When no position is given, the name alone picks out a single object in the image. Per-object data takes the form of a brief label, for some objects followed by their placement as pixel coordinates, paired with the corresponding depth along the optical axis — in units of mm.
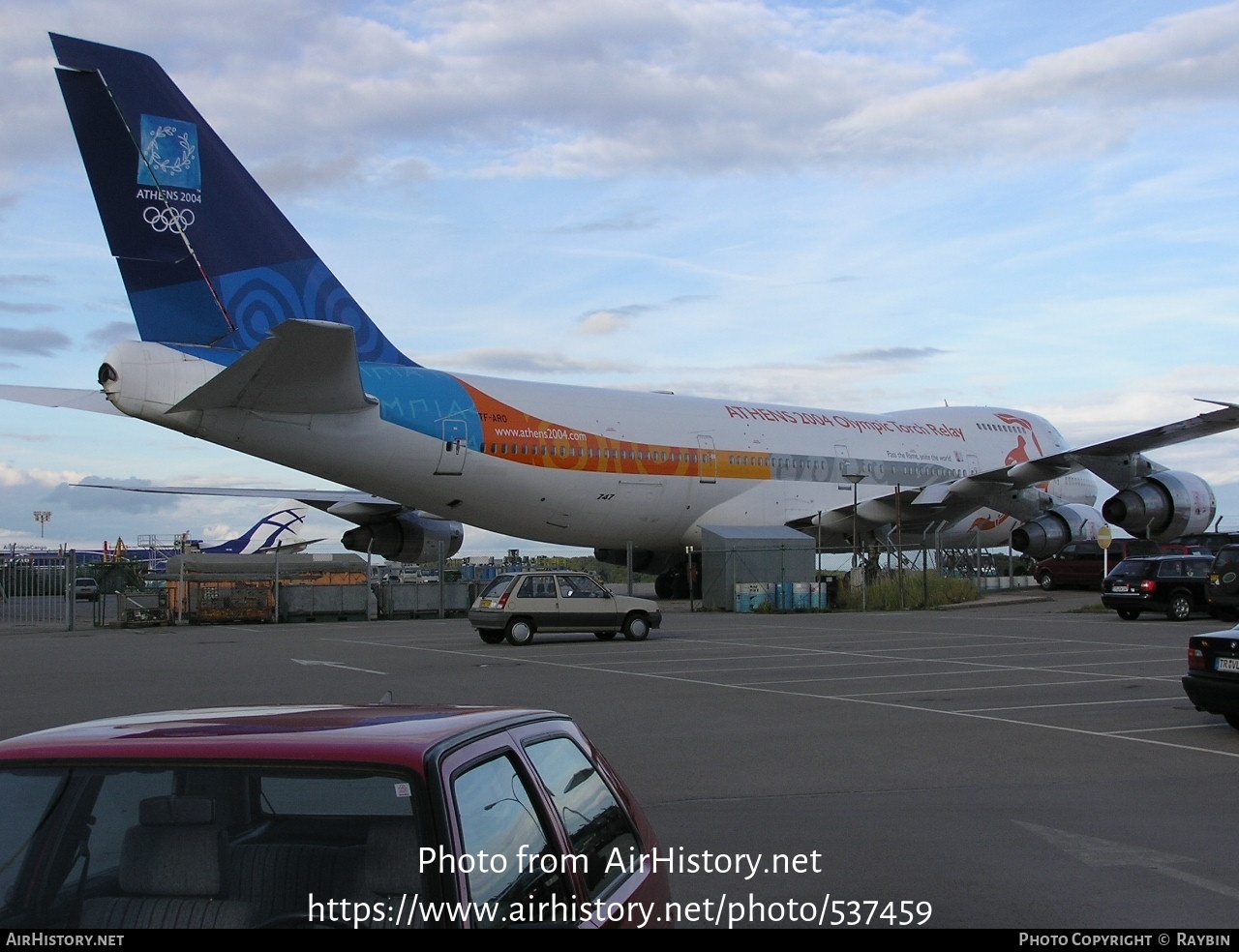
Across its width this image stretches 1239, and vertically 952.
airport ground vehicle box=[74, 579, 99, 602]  32875
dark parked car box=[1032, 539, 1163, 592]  38594
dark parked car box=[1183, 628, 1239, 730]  10281
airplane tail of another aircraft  54281
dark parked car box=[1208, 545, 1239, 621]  22359
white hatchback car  21641
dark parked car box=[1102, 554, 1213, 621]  26141
